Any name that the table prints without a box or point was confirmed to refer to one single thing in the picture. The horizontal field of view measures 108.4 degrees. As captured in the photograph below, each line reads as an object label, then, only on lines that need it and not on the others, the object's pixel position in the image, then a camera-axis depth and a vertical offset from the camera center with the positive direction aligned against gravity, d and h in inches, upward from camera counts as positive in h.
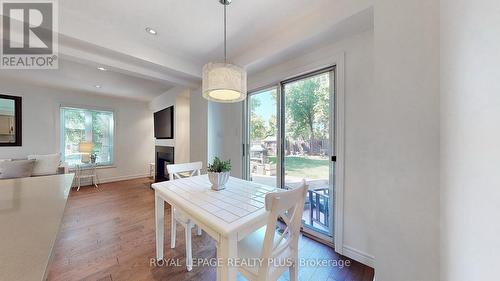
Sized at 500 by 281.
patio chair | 82.9 -31.8
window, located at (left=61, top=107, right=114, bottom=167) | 176.4 +6.5
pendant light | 57.7 +20.3
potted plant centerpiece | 61.7 -11.8
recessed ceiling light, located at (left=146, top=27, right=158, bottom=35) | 80.9 +49.6
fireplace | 181.5 -20.9
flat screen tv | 177.5 +17.2
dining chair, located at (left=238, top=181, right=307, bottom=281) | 37.2 -26.8
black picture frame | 149.7 +17.3
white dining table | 37.9 -18.0
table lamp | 171.9 -8.1
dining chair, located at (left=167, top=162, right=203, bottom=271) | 65.2 -30.6
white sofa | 122.0 -19.7
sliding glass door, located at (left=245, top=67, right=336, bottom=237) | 81.2 +0.0
